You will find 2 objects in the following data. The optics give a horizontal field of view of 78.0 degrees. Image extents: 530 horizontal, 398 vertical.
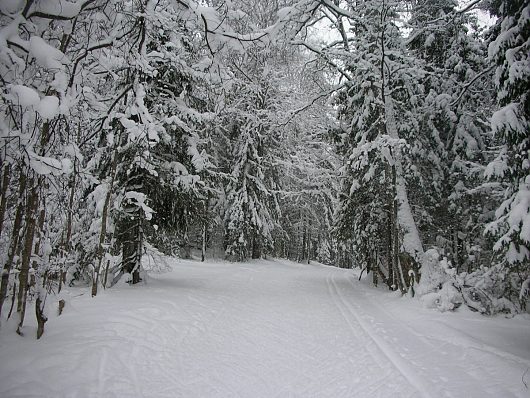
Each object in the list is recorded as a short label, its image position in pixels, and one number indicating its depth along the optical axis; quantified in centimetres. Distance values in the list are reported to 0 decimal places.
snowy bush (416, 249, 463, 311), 793
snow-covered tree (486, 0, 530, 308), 520
